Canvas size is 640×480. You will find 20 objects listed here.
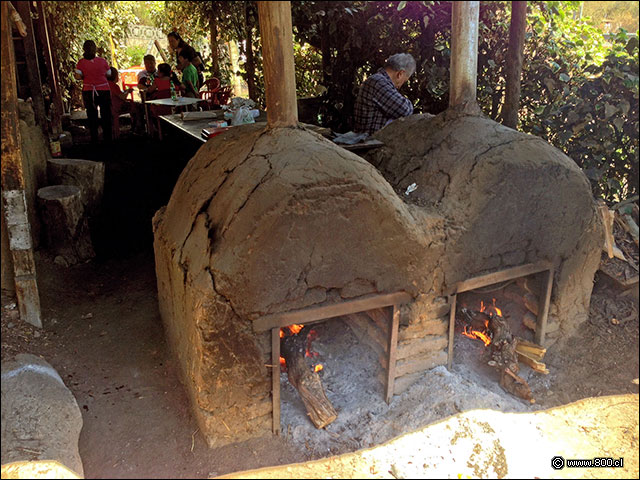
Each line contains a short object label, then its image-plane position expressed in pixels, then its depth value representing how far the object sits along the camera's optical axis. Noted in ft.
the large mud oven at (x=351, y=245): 10.75
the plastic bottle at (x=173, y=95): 28.48
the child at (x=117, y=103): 31.74
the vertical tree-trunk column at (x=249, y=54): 28.22
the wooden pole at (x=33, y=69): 25.12
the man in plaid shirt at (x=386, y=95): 18.54
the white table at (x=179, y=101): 27.17
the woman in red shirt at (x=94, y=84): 29.89
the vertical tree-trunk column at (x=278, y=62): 10.96
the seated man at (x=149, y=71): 34.30
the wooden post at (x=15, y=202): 13.11
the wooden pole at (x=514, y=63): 15.42
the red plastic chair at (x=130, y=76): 49.20
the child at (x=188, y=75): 32.19
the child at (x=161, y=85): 33.24
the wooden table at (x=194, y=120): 23.44
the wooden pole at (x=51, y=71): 29.89
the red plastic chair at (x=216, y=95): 32.35
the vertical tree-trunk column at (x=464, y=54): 13.42
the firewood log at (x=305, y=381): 12.19
